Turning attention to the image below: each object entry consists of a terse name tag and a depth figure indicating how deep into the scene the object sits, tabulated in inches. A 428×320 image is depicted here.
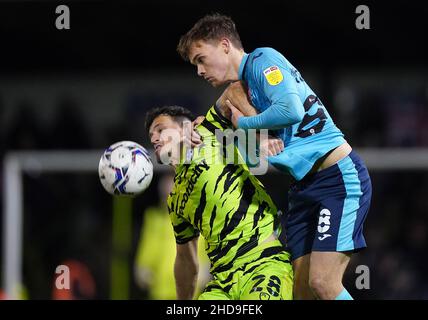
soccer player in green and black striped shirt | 468.8
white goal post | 936.9
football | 474.6
